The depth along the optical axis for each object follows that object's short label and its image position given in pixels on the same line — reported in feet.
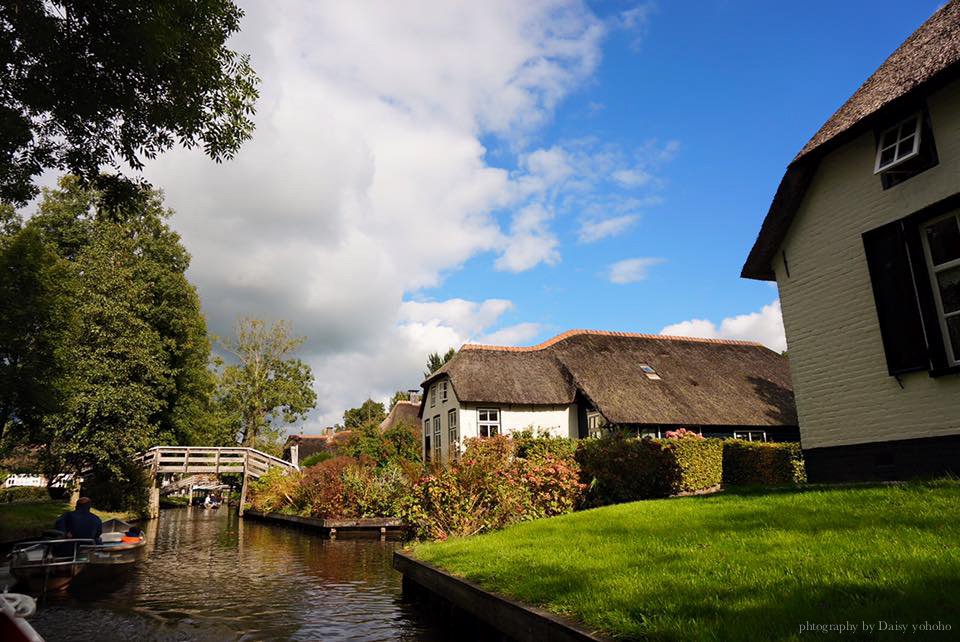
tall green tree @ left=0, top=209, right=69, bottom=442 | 55.98
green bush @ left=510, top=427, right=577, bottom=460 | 67.10
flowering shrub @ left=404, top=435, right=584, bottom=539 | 38.11
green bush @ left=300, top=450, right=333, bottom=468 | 140.87
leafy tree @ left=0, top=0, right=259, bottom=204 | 25.30
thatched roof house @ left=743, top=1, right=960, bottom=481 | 29.48
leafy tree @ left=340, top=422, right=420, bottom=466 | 103.45
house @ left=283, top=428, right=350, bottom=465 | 234.09
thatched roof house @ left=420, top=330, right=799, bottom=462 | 88.79
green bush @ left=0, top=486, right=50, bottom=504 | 85.94
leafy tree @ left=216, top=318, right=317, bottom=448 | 158.51
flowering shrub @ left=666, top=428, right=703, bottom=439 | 65.28
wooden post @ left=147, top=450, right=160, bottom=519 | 100.94
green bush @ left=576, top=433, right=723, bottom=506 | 45.78
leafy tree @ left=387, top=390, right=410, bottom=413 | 211.16
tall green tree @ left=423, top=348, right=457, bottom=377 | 215.69
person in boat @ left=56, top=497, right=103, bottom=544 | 41.88
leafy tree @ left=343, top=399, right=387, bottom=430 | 230.58
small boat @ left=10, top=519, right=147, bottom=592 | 35.63
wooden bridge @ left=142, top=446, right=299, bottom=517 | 102.27
